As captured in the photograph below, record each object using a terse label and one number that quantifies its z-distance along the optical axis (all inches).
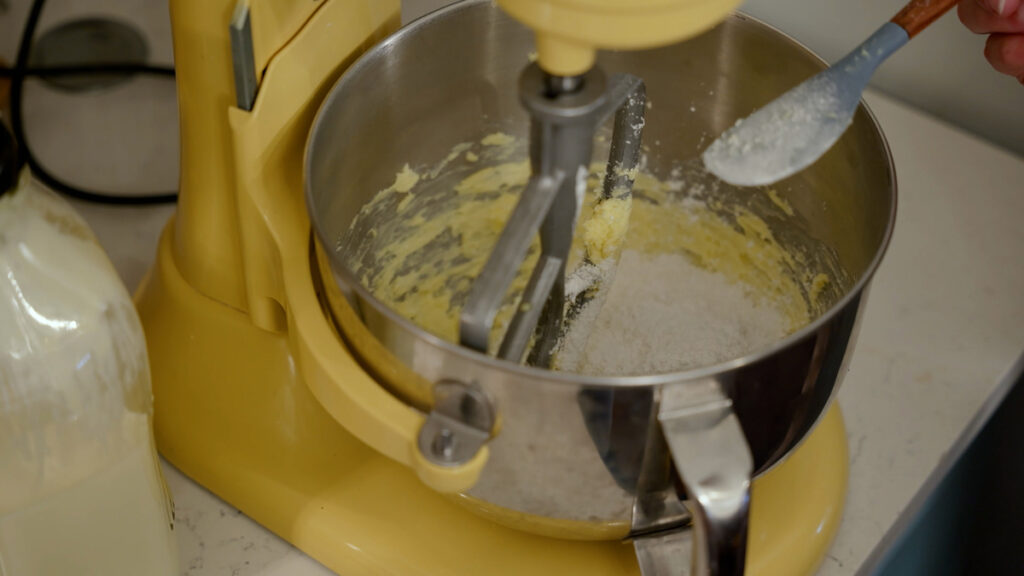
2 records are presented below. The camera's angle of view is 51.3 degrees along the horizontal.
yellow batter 21.9
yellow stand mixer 17.6
